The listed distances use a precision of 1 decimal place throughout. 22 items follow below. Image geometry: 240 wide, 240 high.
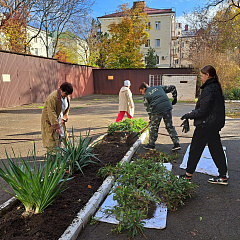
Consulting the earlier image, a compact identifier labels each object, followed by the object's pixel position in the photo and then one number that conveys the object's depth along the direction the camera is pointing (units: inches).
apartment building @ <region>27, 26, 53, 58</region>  1682.3
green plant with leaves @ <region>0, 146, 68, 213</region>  103.5
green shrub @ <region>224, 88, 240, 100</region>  647.8
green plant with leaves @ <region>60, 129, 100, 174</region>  152.9
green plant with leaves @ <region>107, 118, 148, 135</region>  263.8
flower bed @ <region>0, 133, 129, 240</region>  96.3
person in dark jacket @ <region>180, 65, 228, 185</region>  135.4
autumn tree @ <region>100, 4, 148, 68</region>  1112.2
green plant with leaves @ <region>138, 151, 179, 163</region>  191.5
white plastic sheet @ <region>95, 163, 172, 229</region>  108.1
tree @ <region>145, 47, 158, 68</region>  1371.8
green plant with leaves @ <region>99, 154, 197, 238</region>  106.4
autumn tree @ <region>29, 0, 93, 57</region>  926.1
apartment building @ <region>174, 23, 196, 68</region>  1209.5
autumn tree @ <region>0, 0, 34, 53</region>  773.9
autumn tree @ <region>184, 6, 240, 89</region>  636.3
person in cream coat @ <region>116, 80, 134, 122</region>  309.4
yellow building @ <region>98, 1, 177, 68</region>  1658.5
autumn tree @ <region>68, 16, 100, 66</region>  1334.9
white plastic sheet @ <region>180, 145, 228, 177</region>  168.1
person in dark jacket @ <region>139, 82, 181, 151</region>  211.9
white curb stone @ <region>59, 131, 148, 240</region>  96.8
